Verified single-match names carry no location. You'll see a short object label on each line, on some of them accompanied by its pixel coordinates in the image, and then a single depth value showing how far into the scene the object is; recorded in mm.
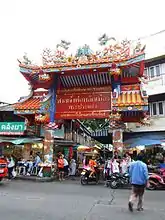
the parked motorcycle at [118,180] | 12617
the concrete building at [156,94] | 19078
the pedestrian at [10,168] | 16266
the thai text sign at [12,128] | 20406
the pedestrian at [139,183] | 7273
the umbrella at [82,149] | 22548
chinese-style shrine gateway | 14336
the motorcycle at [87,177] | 14008
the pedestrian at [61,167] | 15655
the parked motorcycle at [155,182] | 12262
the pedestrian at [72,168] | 19123
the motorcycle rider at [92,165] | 14005
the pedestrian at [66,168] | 16133
